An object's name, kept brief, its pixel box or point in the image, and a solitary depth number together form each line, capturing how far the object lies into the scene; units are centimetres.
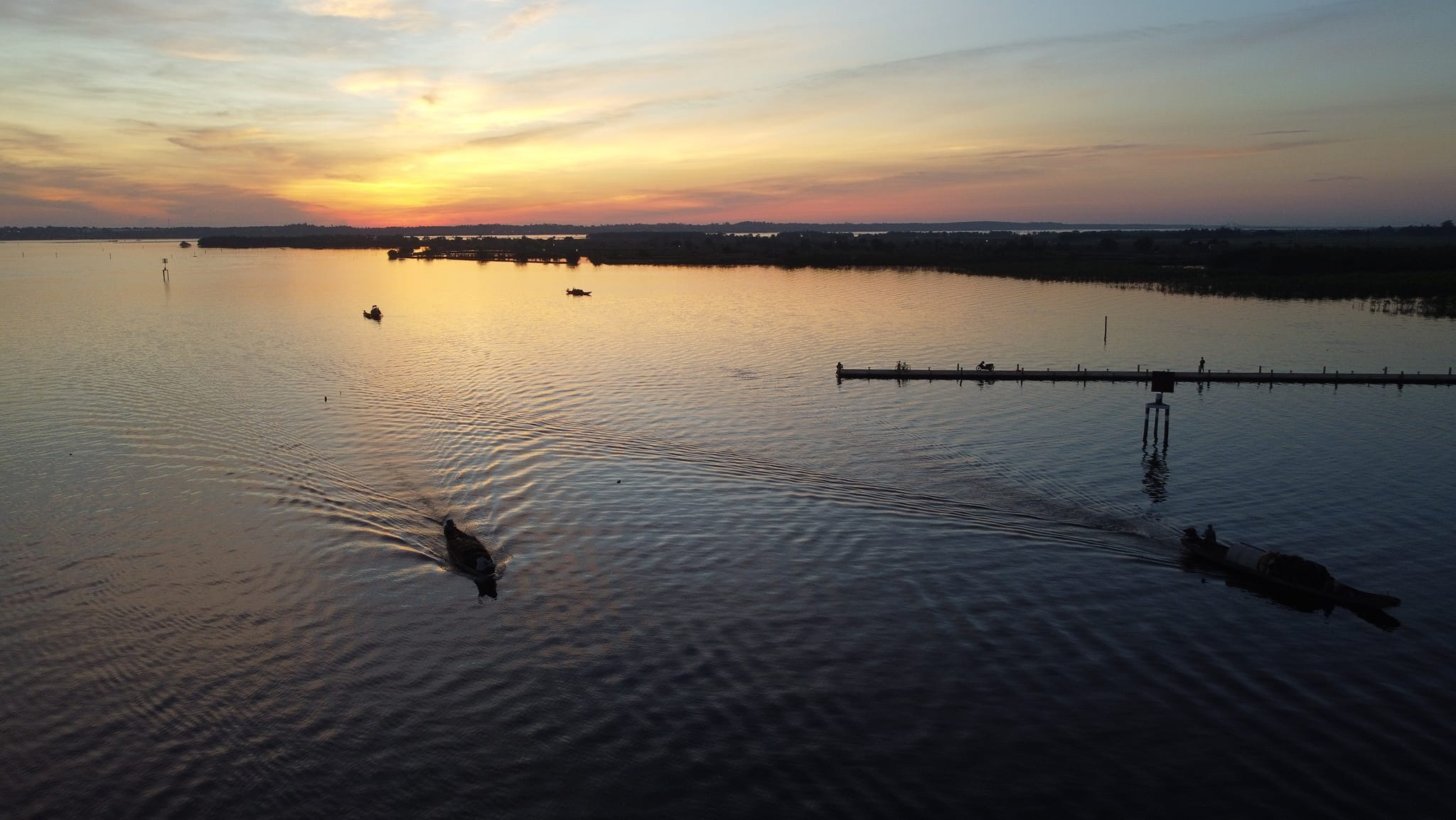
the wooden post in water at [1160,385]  4269
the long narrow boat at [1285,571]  2544
